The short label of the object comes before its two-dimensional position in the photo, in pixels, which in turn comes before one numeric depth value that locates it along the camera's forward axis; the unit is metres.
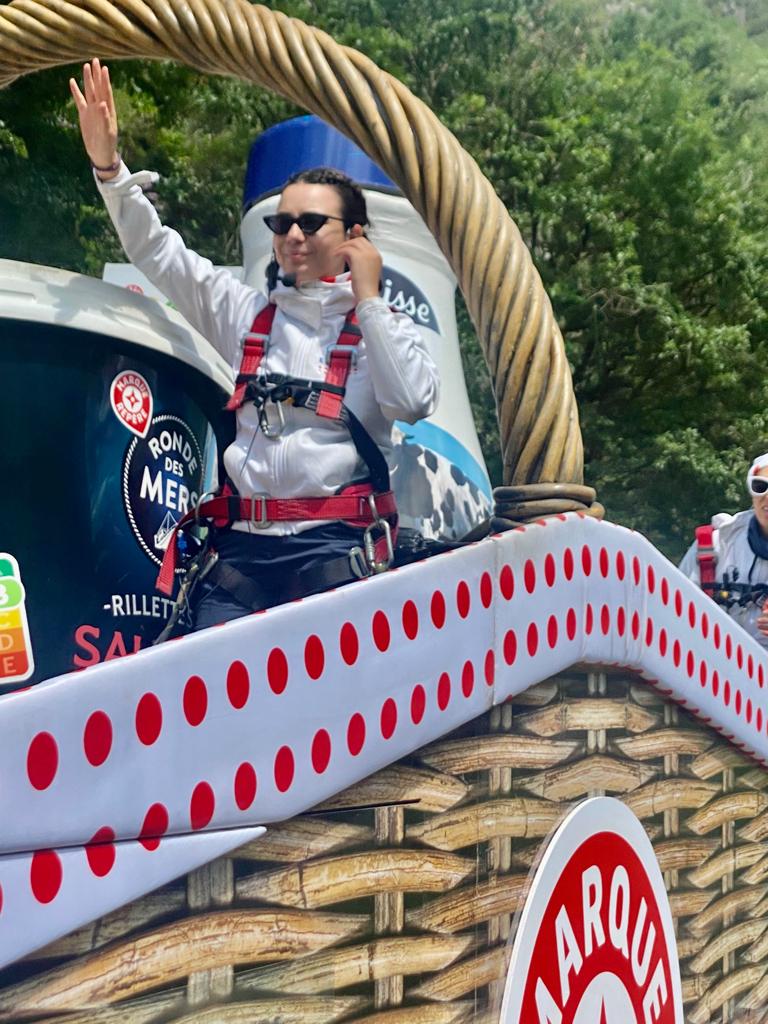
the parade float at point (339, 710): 1.22
